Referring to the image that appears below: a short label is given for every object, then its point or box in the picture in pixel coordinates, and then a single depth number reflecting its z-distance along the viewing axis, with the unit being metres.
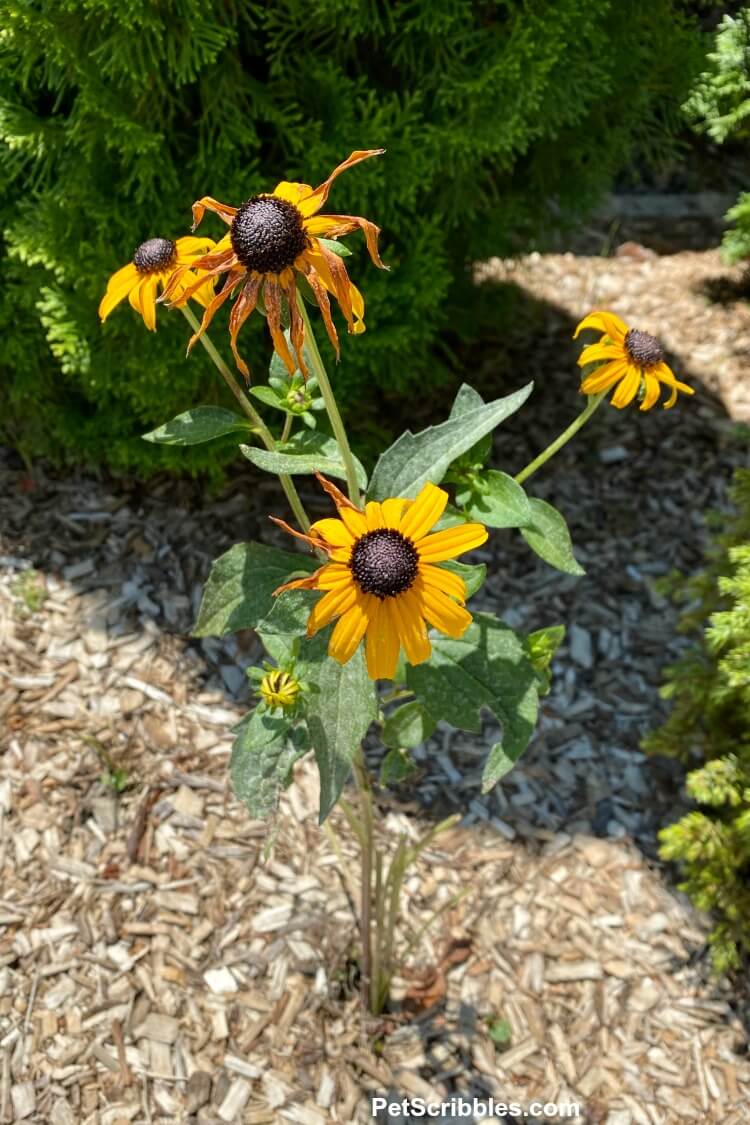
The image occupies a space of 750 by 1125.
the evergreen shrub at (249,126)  0.79
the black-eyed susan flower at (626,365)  0.53
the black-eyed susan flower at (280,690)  0.49
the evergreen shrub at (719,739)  0.75
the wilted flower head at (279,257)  0.42
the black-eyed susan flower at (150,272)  0.50
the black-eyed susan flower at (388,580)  0.44
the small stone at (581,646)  1.00
